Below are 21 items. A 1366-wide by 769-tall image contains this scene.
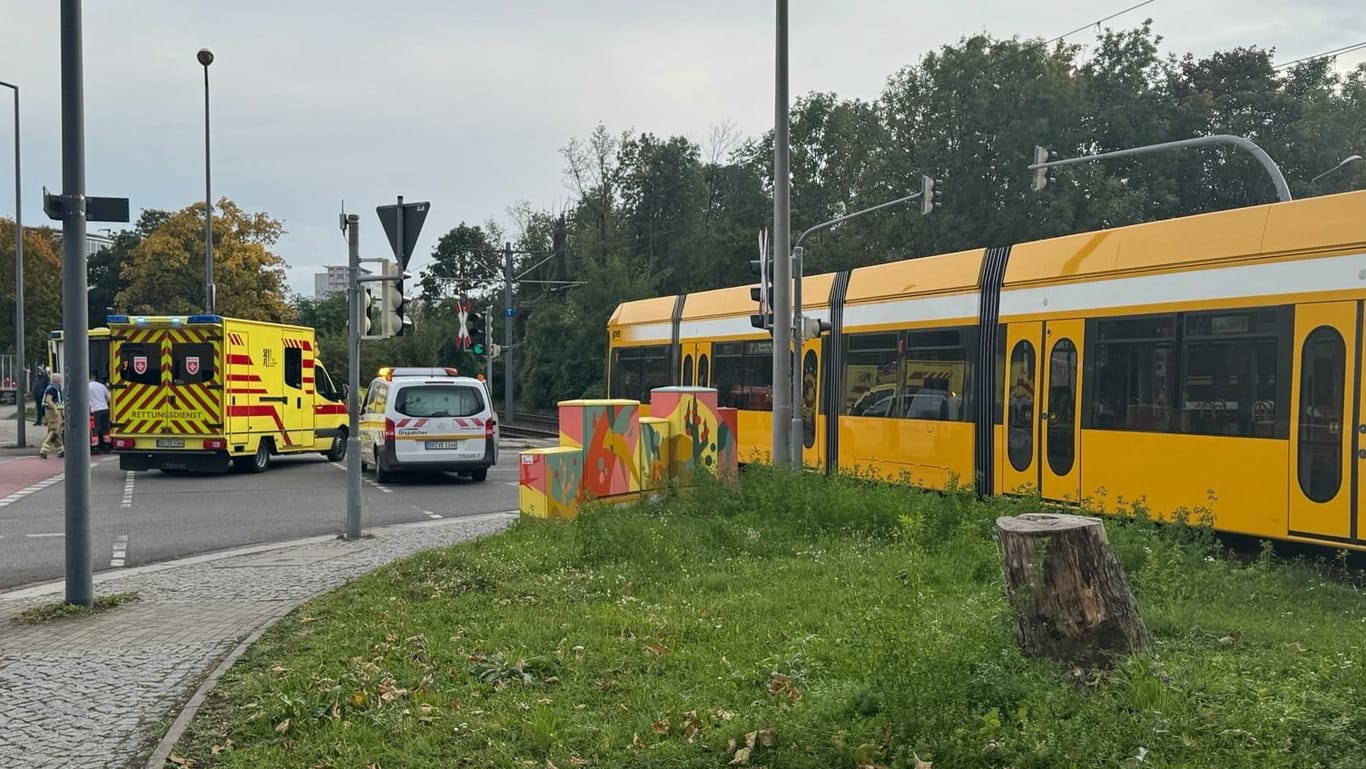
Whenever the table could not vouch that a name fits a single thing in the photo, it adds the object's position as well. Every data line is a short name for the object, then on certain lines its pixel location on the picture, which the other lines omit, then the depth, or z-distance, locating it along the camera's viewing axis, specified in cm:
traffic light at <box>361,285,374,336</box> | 1195
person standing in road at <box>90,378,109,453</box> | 2322
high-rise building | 10688
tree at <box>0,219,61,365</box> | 5572
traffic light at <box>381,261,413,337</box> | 1198
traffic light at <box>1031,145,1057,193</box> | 2164
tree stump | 502
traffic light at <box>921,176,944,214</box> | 2498
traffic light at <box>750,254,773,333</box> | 1510
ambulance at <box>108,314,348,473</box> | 1900
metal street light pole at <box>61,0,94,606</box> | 802
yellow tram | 892
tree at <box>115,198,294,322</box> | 5044
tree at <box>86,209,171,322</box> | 7386
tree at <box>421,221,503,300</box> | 7288
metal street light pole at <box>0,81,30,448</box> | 2445
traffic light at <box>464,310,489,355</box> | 2438
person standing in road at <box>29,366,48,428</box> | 2930
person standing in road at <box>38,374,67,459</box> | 2297
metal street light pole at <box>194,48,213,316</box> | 2747
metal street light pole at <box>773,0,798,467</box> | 1435
